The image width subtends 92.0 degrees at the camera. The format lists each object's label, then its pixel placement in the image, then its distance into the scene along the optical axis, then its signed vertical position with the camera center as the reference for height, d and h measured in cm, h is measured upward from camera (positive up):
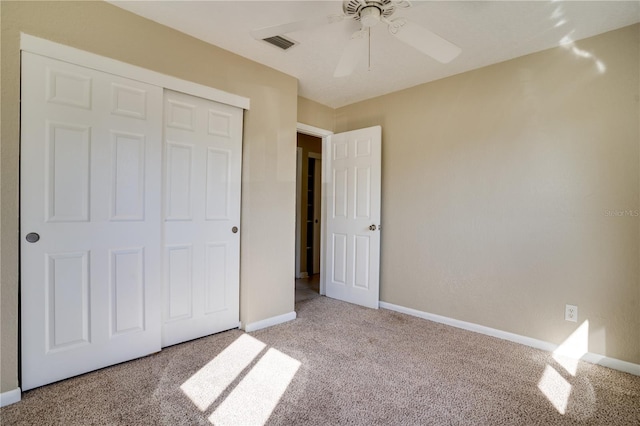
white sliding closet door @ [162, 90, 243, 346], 244 -8
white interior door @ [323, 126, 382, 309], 355 -8
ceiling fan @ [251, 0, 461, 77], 159 +98
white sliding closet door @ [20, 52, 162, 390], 184 -8
